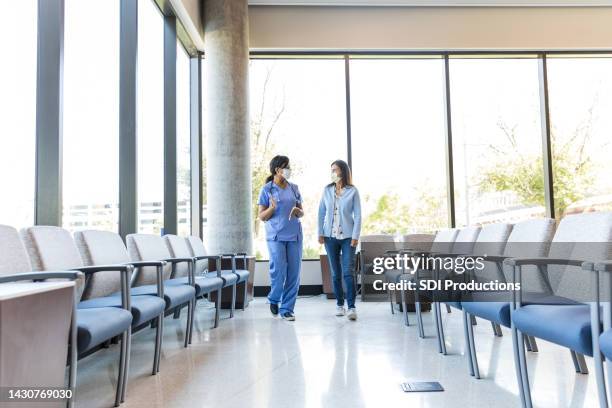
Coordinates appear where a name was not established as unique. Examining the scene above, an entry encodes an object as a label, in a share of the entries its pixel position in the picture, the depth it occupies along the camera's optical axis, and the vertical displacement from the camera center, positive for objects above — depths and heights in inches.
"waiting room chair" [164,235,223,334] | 147.3 -16.4
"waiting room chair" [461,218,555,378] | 90.3 -10.4
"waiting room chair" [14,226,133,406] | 74.8 -7.9
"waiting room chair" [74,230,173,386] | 99.5 -13.9
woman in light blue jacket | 173.7 -0.8
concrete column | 226.5 +41.2
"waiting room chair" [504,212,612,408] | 66.8 -13.1
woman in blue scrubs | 177.6 -3.4
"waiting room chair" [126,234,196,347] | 124.9 -13.4
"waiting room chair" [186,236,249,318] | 175.3 -17.4
